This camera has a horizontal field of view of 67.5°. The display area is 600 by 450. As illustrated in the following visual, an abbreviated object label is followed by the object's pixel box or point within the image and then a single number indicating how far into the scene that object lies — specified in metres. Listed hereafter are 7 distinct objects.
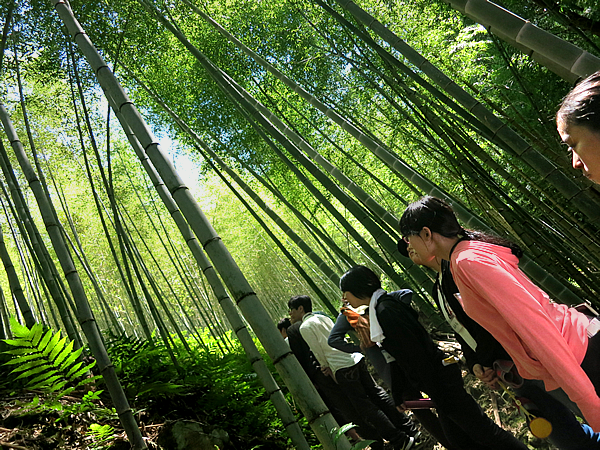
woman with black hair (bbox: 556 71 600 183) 0.82
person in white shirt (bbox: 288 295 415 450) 2.44
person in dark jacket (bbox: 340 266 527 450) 1.78
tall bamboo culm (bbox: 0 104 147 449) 1.71
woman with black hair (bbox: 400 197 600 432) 1.04
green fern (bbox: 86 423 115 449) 1.81
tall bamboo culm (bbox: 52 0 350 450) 1.16
